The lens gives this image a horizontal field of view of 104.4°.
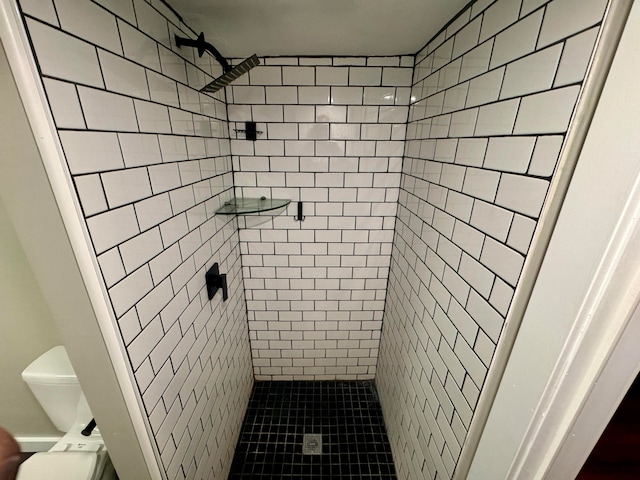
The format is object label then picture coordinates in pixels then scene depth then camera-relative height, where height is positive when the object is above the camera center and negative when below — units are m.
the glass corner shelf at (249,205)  1.24 -0.29
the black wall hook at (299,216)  1.45 -0.37
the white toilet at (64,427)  0.88 -1.08
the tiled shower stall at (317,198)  0.53 -0.17
